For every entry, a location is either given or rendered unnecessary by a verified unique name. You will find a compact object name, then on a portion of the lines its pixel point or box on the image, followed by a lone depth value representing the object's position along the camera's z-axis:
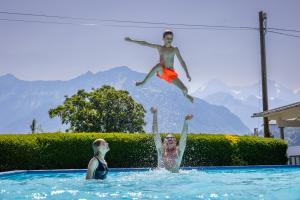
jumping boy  10.41
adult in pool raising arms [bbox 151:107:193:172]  12.16
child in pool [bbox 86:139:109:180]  9.10
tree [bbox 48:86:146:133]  42.62
